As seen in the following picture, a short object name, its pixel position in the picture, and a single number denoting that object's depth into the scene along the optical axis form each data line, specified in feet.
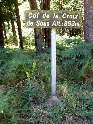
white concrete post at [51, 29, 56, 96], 10.93
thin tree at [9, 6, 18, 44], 44.96
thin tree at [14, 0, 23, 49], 28.62
